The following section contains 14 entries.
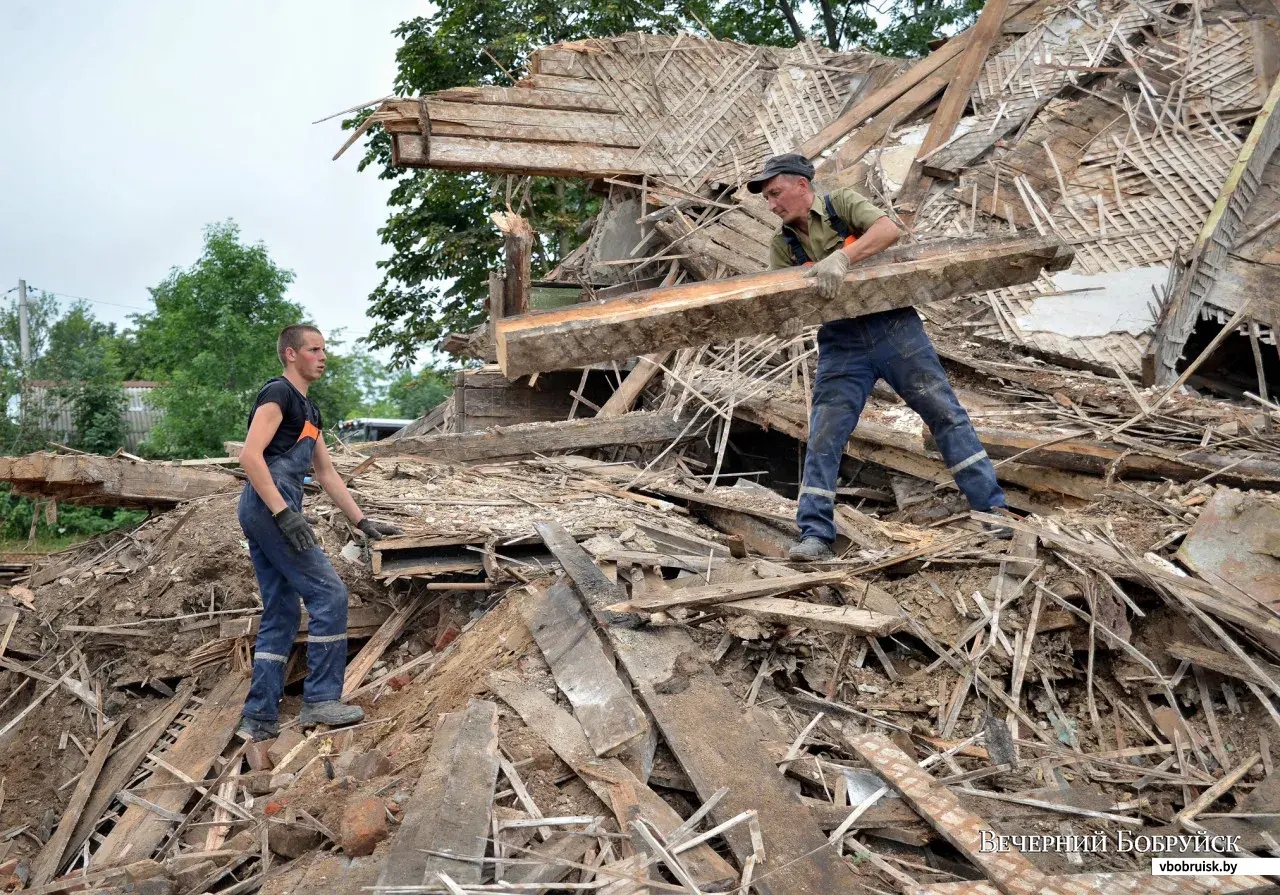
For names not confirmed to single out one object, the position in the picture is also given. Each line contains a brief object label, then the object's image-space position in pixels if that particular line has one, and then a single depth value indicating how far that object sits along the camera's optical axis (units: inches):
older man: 166.7
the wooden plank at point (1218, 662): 118.6
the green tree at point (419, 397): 1899.6
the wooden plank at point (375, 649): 169.4
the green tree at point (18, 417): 750.9
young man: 154.1
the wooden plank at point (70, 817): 143.5
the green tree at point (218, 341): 786.2
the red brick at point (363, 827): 103.3
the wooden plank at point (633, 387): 319.6
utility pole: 1023.6
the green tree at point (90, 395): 828.6
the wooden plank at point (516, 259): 285.9
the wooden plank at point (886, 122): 355.9
